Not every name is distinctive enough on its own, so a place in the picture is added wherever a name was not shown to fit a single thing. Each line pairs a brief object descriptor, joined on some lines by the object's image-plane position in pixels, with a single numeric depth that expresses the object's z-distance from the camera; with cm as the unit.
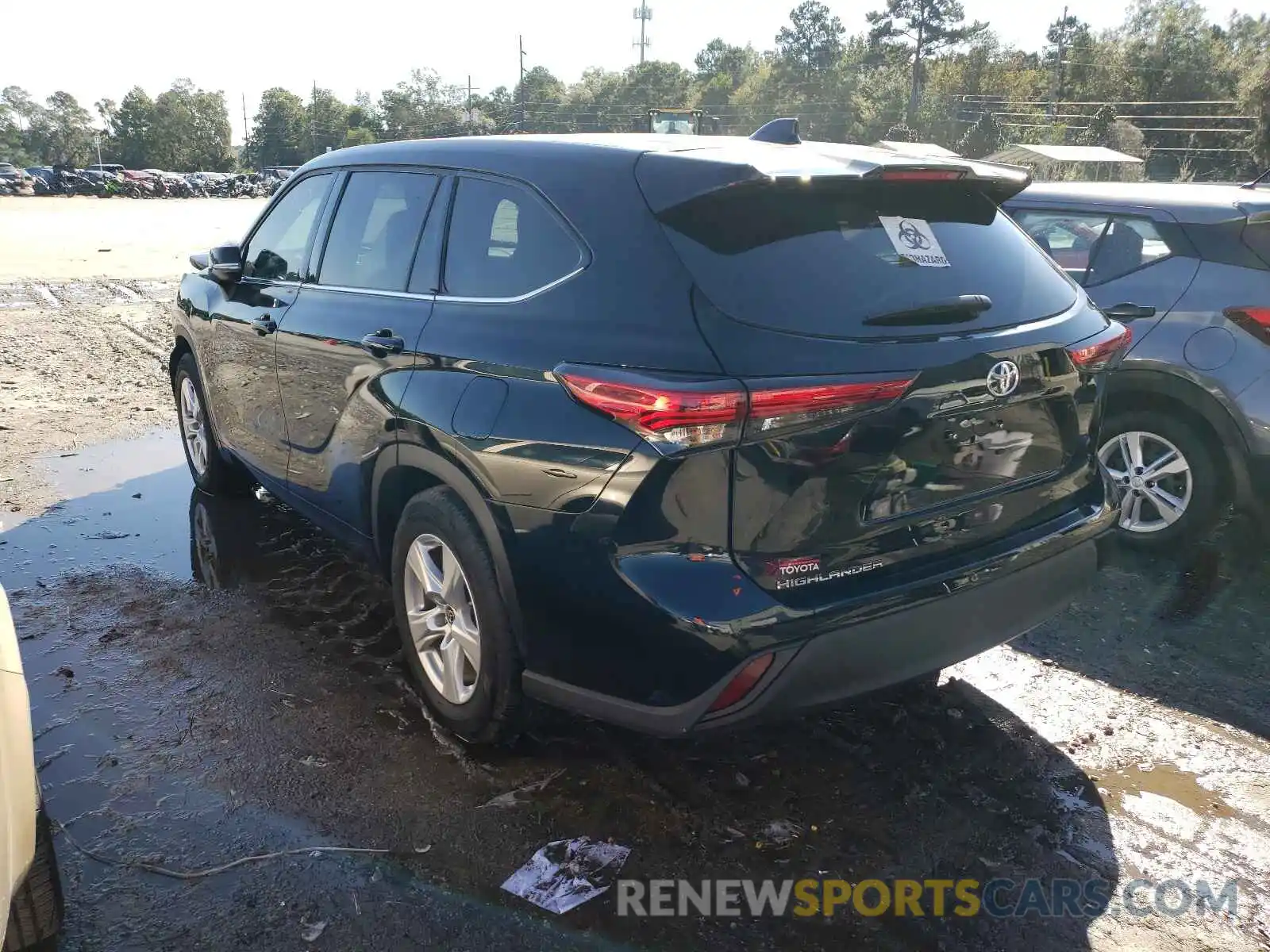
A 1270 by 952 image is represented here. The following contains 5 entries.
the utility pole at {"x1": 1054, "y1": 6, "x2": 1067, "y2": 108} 6975
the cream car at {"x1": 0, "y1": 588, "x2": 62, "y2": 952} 198
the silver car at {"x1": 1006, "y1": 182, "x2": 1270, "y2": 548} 440
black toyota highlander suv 239
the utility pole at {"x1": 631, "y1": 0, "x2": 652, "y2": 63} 9238
